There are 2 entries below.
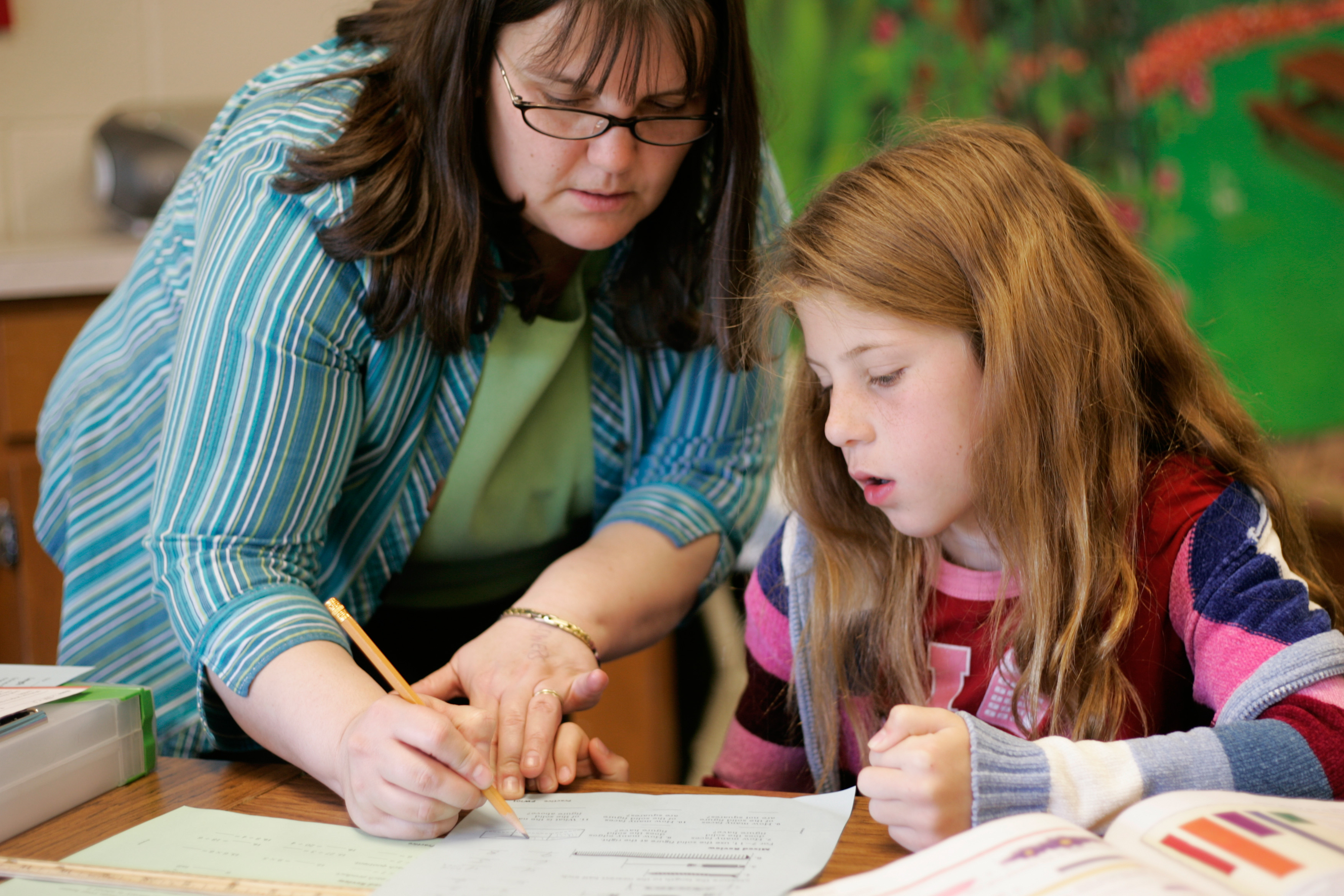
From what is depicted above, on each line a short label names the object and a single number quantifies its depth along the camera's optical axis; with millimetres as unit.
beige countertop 1889
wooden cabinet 1904
